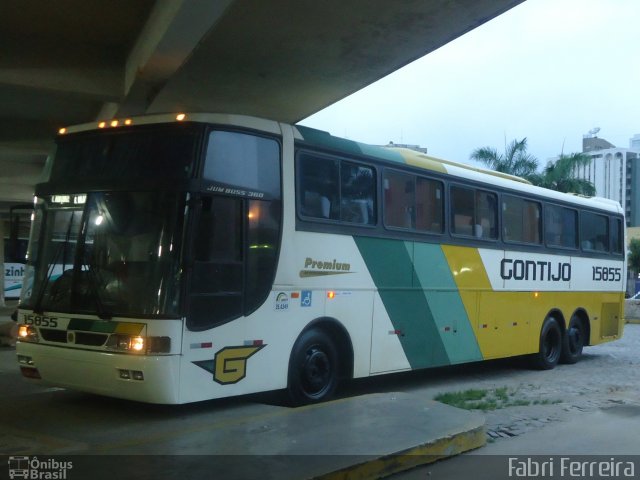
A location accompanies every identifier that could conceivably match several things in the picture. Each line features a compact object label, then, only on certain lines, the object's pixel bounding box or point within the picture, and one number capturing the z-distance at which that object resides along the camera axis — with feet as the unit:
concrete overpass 30.78
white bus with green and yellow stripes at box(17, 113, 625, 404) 23.27
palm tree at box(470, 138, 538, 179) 116.78
